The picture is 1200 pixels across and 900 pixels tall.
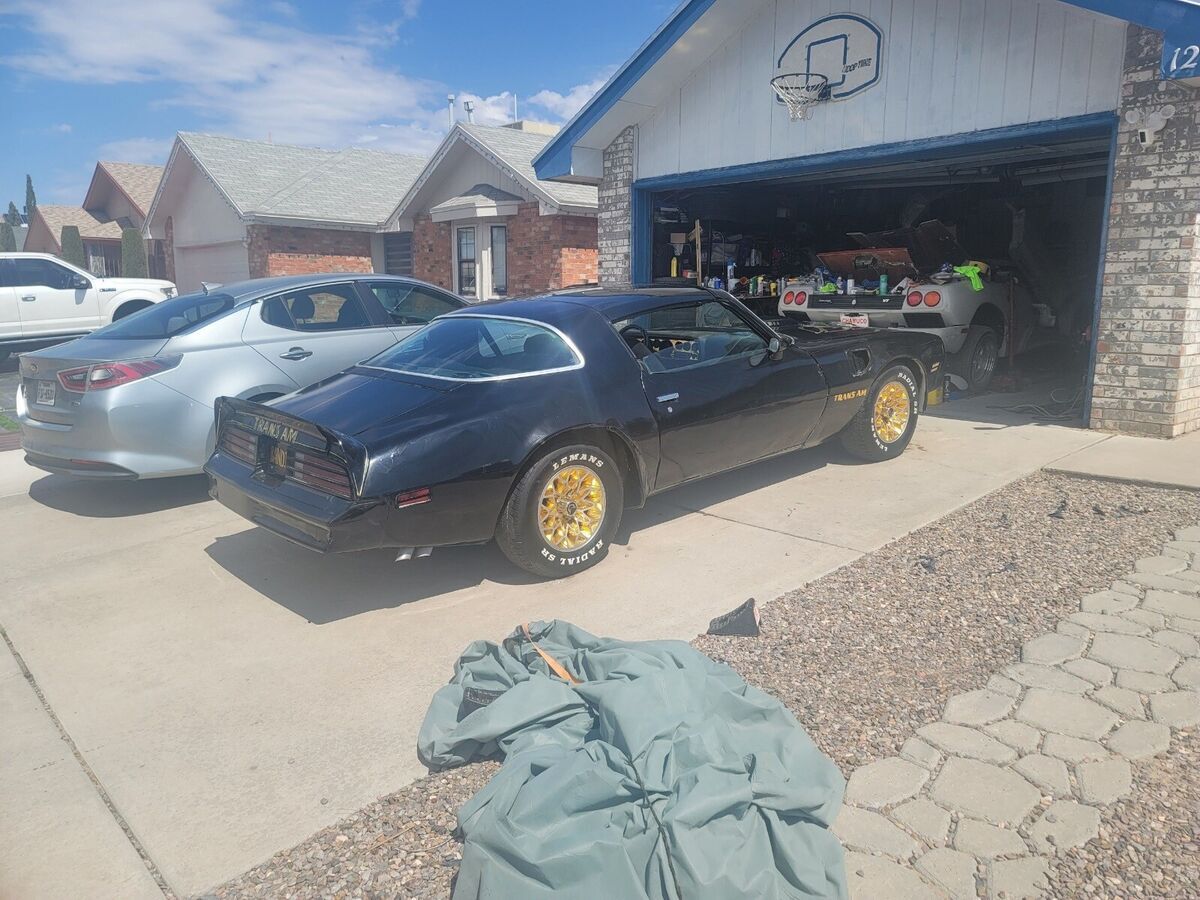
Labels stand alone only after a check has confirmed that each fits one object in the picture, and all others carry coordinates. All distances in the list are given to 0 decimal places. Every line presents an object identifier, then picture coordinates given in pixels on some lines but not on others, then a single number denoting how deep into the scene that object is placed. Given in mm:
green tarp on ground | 2273
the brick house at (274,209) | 20297
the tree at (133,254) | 28969
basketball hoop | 9477
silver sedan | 5801
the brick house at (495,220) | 16312
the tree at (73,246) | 30669
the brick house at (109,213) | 29953
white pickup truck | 13414
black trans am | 4125
